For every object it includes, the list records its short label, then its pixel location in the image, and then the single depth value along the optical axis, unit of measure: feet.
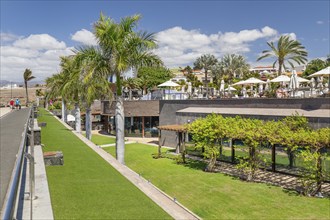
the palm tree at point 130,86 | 68.09
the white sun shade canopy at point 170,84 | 123.20
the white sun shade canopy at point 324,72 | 68.51
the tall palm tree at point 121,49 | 53.83
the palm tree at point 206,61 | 294.46
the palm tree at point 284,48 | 139.74
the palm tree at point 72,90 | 86.43
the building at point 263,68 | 461.57
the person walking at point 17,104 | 174.09
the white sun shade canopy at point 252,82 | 99.50
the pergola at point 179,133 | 79.68
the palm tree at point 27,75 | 282.77
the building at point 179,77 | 377.01
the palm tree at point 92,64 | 55.83
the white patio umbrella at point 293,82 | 78.46
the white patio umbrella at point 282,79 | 90.33
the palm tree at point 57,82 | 102.43
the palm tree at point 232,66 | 281.54
